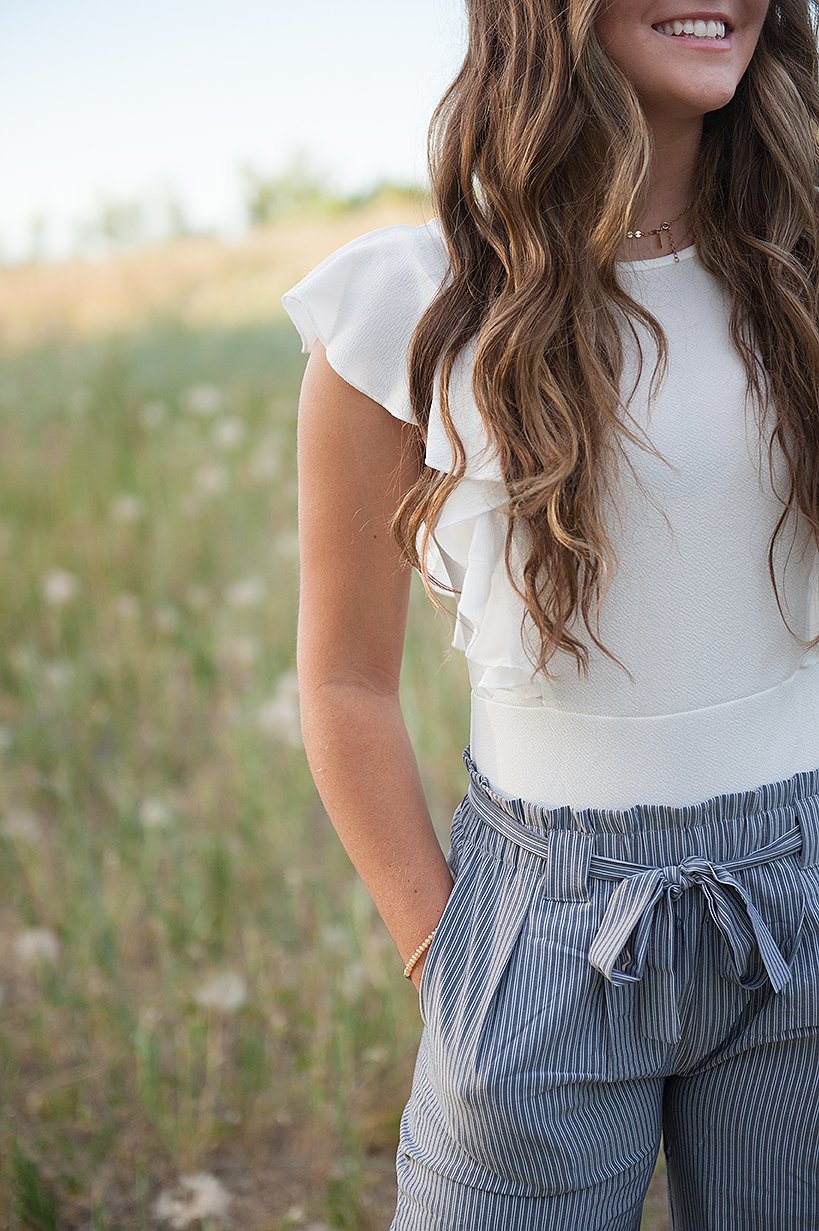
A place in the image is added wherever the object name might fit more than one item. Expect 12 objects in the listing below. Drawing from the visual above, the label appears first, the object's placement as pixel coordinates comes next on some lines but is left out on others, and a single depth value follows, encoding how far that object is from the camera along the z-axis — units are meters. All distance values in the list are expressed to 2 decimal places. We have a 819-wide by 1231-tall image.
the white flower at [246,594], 3.41
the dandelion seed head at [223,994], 2.12
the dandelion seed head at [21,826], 2.58
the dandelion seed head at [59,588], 3.47
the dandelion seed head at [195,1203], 1.78
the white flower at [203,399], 4.39
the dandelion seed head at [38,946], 2.20
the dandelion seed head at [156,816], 2.56
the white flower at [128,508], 3.84
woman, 0.98
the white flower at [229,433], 4.19
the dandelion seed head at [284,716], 2.79
